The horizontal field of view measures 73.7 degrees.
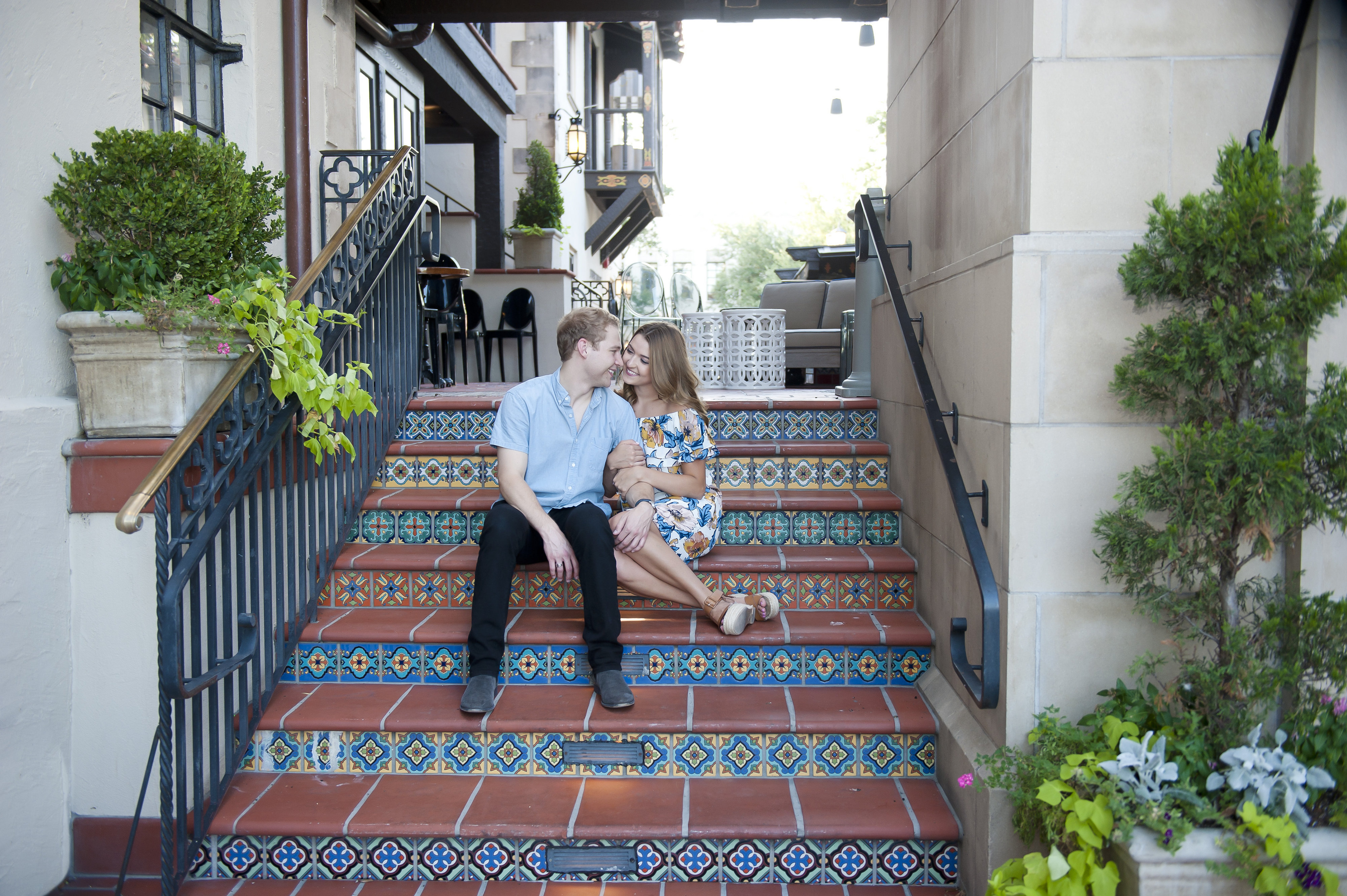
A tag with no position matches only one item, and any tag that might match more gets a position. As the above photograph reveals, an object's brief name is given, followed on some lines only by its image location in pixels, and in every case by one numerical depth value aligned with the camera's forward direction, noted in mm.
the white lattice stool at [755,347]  5426
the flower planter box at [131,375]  2283
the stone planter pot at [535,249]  9016
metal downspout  3797
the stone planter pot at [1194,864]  1571
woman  2766
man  2512
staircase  2199
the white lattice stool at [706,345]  5734
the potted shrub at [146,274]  2254
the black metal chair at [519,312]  7516
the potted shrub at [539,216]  9023
